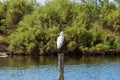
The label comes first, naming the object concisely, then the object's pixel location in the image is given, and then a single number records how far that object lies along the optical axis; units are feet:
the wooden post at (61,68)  70.64
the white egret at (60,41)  79.09
